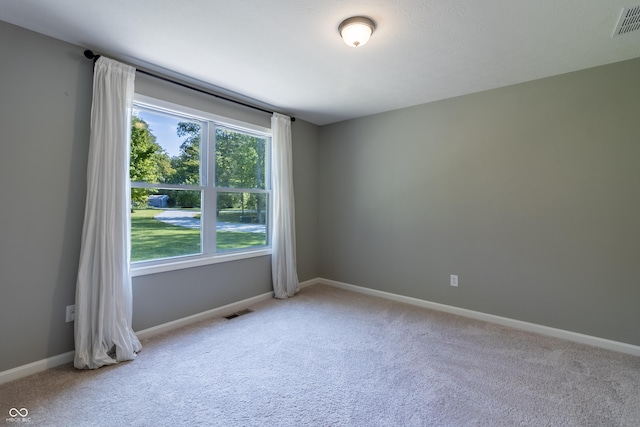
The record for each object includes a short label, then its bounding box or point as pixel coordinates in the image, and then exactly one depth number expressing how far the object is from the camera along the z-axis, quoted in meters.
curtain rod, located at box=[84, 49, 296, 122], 2.26
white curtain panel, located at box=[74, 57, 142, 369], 2.20
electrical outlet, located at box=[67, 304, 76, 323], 2.24
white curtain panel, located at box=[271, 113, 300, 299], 3.76
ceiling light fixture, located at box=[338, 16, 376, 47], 1.91
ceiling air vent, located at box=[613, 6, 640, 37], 1.84
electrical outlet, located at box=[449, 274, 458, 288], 3.29
